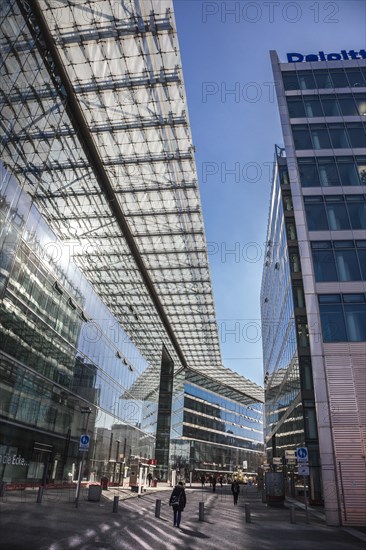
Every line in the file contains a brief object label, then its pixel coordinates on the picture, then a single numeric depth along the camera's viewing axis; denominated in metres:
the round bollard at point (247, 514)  17.03
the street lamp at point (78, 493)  18.66
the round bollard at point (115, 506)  17.62
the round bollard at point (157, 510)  17.23
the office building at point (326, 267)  19.91
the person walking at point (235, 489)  27.68
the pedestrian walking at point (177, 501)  14.48
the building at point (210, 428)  75.69
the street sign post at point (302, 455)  17.41
